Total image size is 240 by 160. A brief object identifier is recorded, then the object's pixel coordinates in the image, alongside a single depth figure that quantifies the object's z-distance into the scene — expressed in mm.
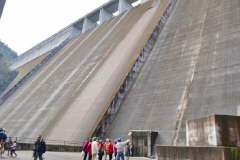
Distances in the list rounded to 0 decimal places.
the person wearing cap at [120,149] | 9203
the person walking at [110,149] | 10000
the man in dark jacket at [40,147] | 8406
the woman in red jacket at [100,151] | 10289
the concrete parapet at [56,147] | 15195
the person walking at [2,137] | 10539
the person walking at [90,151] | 9359
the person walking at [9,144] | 12605
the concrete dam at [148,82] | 13078
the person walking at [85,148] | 9648
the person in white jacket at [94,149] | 8586
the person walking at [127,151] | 9579
